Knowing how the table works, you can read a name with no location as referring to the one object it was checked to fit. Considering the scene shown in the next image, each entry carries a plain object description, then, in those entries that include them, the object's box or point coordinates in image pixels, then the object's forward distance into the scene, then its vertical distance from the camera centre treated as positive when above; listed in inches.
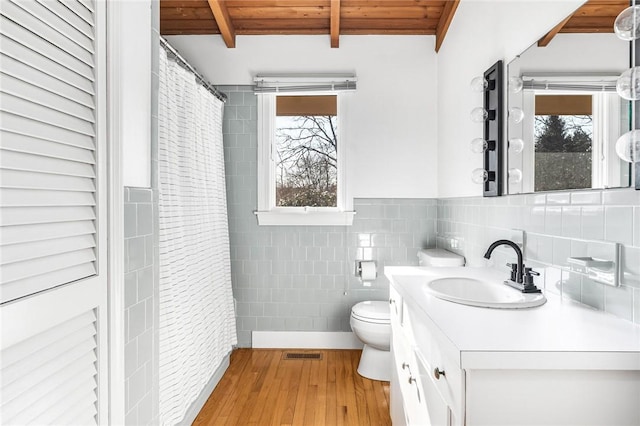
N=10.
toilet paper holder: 119.1 -18.1
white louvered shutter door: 33.1 -0.3
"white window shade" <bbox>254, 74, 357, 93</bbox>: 119.0 +39.8
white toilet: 97.9 -32.0
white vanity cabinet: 35.2 -16.0
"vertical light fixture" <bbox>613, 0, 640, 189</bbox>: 38.1 +12.8
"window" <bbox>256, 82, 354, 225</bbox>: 122.3 +18.0
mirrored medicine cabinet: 47.2 +13.9
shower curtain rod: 75.3 +32.8
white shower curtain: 71.7 -8.0
